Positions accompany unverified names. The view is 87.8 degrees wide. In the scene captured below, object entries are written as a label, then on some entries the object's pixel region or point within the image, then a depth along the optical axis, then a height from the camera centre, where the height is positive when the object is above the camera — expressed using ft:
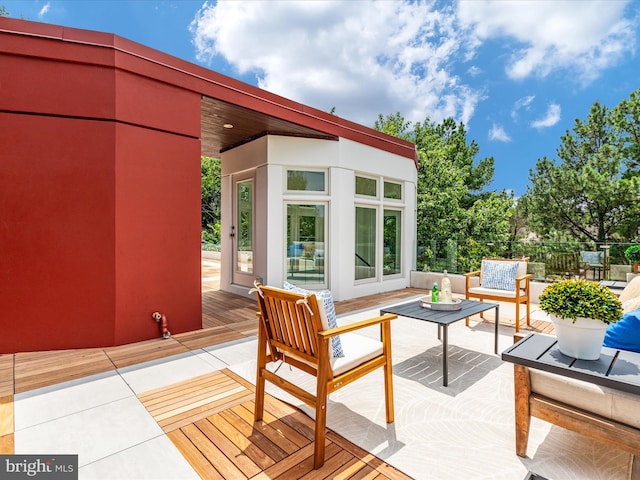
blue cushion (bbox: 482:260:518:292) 14.82 -1.81
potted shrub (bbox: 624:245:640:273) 21.39 -1.21
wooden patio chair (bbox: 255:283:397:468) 5.68 -2.35
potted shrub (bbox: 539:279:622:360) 5.34 -1.27
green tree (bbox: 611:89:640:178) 42.96 +13.92
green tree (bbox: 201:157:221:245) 75.97 +9.84
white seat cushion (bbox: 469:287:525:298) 13.98 -2.47
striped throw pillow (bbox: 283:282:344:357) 6.58 -1.64
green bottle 10.87 -1.97
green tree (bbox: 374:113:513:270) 34.96 +2.53
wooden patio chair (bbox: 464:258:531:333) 13.77 -2.12
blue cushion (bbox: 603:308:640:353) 6.02 -1.82
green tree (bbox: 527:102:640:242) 40.78 +6.23
